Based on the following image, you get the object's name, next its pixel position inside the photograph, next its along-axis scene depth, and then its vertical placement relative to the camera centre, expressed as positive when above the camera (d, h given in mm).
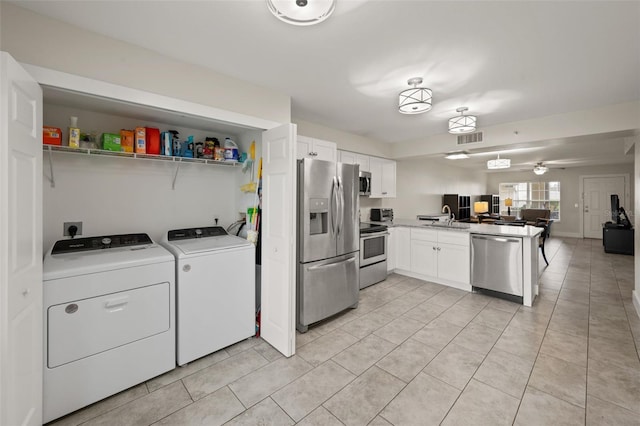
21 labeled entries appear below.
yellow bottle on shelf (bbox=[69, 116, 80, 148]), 2016 +588
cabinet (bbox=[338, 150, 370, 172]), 4476 +935
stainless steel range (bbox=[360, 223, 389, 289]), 3904 -635
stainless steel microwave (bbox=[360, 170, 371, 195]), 4660 +509
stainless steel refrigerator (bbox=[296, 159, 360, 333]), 2752 -303
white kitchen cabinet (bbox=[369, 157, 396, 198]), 5020 +681
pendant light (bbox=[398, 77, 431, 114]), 2539 +1099
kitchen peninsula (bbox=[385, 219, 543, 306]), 3336 -587
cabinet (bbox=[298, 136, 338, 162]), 3412 +851
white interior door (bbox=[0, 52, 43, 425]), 1170 -159
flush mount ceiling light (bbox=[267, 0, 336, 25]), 1347 +1041
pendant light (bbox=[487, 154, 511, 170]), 5415 +995
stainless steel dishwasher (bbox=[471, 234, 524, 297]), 3375 -678
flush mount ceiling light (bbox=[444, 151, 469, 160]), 4638 +1007
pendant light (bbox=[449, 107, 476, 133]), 3359 +1130
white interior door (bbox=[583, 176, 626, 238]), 8172 +399
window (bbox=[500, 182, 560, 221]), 9422 +599
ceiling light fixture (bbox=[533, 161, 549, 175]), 7699 +1250
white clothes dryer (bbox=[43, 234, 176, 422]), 1637 -715
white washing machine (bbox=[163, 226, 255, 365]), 2139 -671
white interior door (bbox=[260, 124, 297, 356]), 2320 -230
